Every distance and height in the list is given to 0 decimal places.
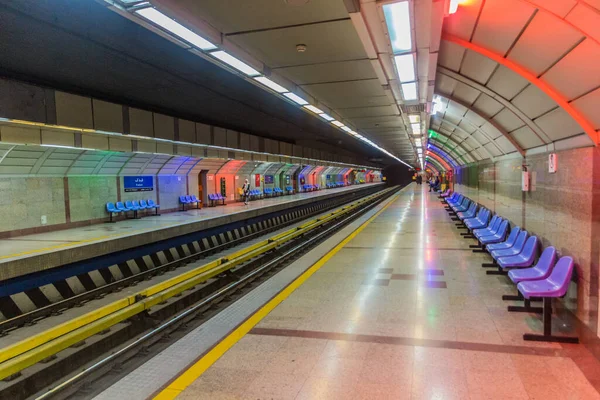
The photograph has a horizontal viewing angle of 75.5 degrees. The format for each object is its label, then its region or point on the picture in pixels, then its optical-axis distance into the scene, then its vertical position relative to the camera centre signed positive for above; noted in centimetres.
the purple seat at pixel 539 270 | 430 -113
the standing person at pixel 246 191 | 2087 -57
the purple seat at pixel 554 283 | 374 -114
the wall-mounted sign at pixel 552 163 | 460 +12
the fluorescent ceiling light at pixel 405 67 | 441 +136
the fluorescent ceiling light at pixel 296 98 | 628 +136
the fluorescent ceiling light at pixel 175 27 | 311 +137
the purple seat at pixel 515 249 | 555 -112
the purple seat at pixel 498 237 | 692 -115
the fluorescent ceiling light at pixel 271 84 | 529 +138
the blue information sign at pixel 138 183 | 1343 +0
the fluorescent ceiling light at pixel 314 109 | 741 +138
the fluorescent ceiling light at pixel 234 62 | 419 +137
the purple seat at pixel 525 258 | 502 -113
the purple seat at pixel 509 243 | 604 -110
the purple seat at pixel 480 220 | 908 -116
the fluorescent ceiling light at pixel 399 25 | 305 +135
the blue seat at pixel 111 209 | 1236 -81
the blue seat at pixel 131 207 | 1322 -80
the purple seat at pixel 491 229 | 769 -113
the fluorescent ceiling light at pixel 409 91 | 579 +137
